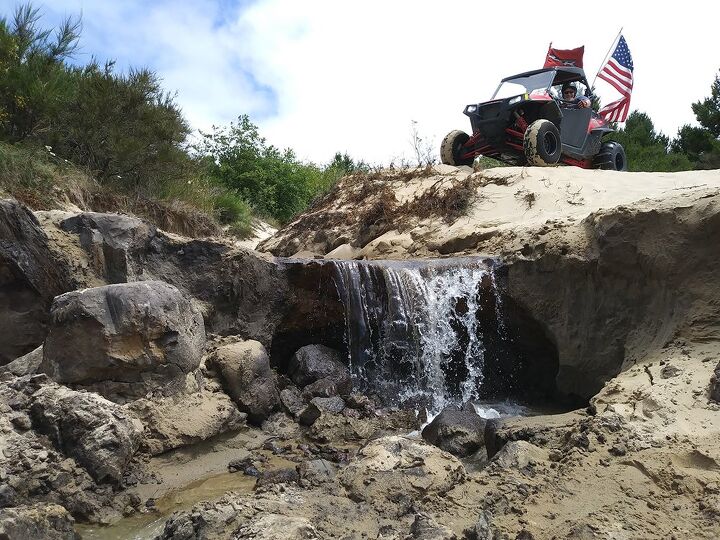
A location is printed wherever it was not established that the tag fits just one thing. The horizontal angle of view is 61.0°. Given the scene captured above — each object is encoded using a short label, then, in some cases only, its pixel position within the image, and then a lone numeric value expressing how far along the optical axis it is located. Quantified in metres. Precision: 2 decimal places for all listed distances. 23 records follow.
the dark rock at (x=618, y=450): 3.56
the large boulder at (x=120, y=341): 4.23
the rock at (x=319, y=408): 5.14
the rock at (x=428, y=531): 2.72
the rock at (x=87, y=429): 3.65
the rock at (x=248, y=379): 4.98
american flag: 13.12
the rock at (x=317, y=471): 3.58
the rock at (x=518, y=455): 3.61
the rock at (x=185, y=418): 4.25
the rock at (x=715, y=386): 3.80
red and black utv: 10.61
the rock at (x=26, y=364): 4.42
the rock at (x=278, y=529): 2.69
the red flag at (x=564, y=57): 13.61
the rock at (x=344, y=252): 9.67
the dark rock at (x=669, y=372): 4.27
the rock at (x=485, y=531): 2.79
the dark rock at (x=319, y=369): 5.89
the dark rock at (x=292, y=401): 5.34
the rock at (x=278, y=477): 3.61
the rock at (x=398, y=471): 3.35
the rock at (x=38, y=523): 2.72
